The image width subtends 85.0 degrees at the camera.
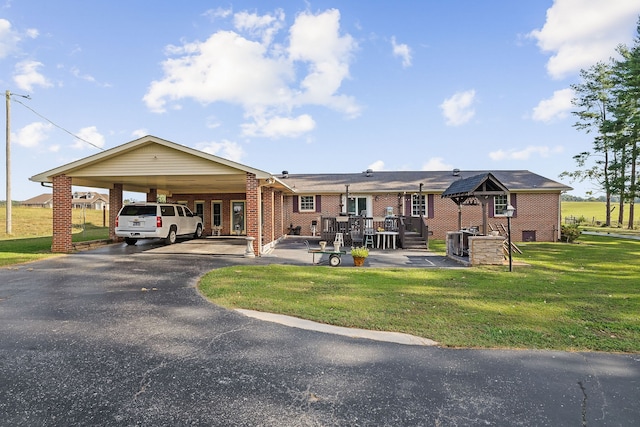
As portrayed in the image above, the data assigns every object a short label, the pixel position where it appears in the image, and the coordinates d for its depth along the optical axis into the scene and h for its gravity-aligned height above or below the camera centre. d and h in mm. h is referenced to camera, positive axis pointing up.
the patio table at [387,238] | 16438 -1049
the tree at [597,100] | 34812 +11501
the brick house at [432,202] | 20875 +851
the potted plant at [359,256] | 10828 -1240
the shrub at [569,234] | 19641 -1040
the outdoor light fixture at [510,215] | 10069 +19
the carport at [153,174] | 12969 +1629
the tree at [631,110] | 19027 +7399
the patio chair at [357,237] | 16944 -1027
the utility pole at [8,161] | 24017 +3903
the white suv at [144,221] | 14570 -196
